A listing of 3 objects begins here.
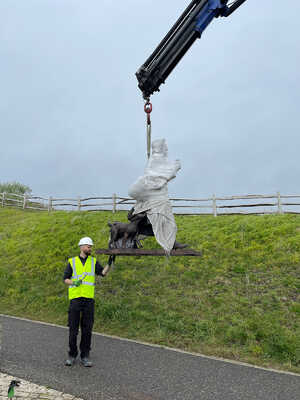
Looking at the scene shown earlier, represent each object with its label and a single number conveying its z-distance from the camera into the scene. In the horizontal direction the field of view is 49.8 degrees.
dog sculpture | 5.58
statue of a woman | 5.38
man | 4.66
